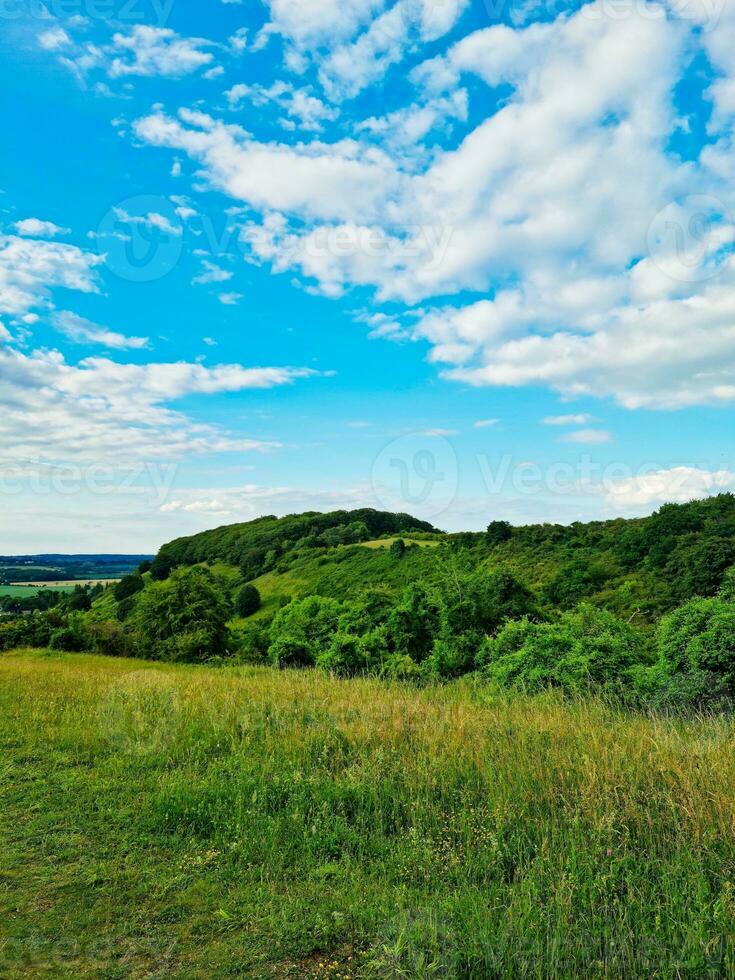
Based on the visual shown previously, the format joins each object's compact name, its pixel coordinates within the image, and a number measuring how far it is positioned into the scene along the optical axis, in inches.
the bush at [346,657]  607.2
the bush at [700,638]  341.4
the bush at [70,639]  1079.6
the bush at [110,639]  1067.9
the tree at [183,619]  984.9
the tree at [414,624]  599.5
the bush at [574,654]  406.3
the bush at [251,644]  954.1
